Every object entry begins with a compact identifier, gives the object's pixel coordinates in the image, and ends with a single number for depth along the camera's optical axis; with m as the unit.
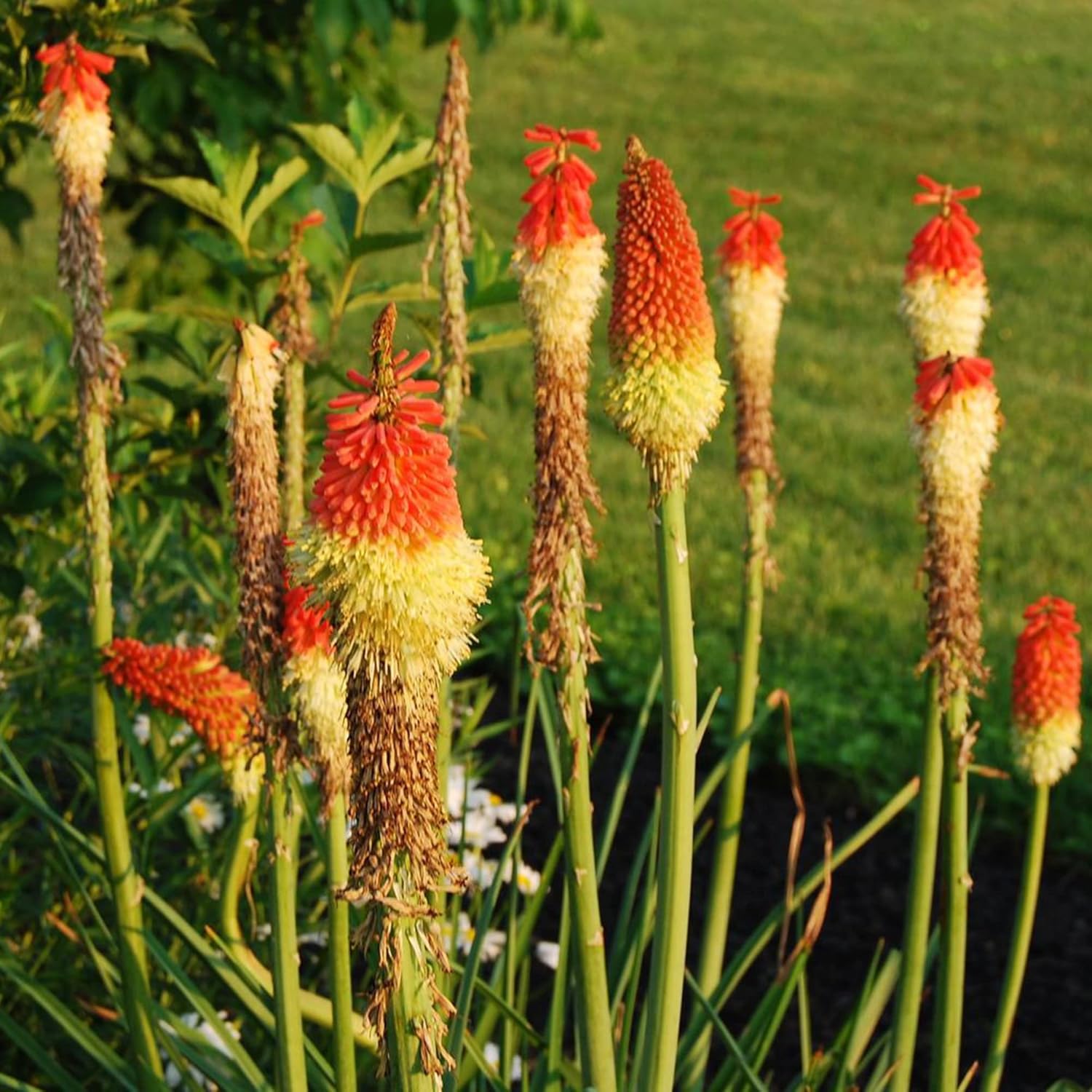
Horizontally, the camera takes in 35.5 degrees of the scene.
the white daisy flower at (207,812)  3.85
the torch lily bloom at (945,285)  2.53
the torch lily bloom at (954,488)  2.27
